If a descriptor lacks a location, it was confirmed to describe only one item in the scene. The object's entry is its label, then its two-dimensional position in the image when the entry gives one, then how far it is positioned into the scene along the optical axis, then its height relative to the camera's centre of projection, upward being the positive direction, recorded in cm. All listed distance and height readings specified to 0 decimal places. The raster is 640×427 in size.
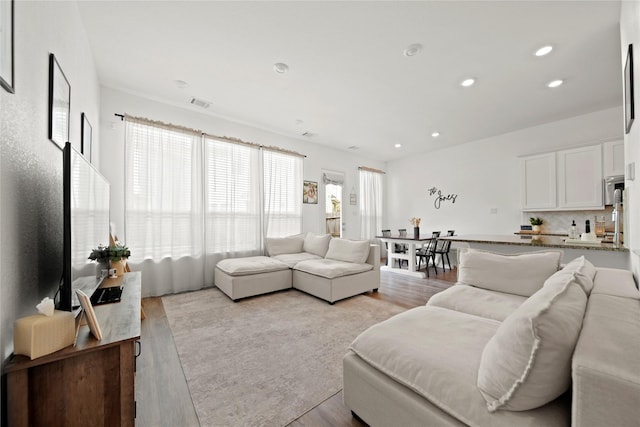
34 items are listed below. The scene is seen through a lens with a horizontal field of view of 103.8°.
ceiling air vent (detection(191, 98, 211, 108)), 386 +176
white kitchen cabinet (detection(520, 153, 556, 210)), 480 +65
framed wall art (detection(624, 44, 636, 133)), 172 +91
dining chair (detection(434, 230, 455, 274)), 570 -80
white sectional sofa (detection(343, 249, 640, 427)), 67 -58
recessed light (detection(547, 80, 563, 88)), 338 +179
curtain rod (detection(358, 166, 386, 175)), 700 +130
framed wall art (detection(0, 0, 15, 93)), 98 +69
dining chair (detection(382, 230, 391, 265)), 605 -43
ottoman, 355 -92
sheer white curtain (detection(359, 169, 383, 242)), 706 +31
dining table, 507 -89
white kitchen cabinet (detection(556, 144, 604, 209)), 432 +65
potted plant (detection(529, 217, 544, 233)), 462 -16
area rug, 160 -121
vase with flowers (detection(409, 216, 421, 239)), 509 -30
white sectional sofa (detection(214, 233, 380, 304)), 352 -86
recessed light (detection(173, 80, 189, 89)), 335 +178
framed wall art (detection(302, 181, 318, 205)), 575 +52
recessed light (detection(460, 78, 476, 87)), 332 +177
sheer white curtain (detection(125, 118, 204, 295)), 364 +13
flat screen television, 123 -5
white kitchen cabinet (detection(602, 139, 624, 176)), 409 +94
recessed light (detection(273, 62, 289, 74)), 297 +178
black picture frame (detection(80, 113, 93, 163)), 236 +79
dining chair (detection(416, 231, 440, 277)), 539 -80
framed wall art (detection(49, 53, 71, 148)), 154 +75
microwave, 384 +46
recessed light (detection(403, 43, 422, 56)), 264 +178
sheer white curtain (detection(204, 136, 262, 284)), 429 +26
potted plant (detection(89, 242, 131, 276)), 206 -36
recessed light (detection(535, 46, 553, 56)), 268 +179
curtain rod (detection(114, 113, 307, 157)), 364 +138
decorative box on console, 97 -48
